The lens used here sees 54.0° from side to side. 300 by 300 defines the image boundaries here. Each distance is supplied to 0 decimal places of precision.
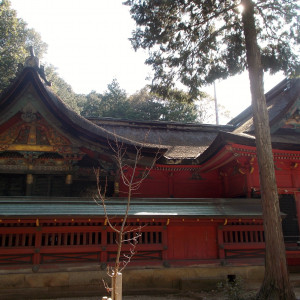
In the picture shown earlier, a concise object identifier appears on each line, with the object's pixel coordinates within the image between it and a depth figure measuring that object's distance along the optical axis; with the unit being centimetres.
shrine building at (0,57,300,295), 895
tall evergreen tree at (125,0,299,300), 801
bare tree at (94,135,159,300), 939
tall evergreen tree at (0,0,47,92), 2834
